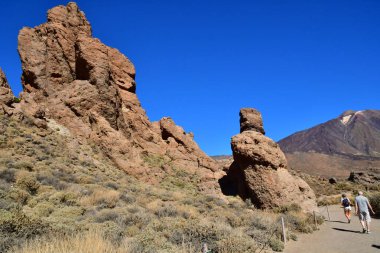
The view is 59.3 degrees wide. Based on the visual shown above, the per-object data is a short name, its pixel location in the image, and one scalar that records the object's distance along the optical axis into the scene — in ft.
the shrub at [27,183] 49.01
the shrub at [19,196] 42.86
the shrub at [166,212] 47.70
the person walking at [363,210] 42.88
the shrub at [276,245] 36.32
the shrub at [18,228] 24.66
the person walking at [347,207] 58.24
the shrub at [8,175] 50.90
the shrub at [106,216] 39.37
